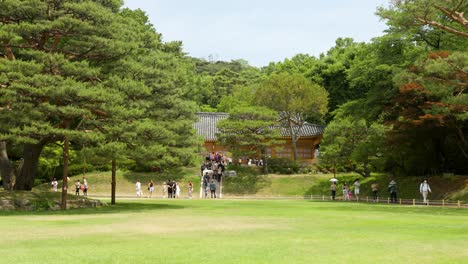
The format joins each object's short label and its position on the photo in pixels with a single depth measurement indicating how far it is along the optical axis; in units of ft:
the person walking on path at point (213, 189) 124.57
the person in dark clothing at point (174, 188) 127.81
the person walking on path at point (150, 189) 127.54
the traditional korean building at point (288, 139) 178.09
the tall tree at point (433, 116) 78.07
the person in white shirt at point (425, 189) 100.32
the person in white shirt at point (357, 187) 119.65
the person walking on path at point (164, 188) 132.02
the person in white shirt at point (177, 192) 127.34
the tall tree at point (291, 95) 157.69
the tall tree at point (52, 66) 65.98
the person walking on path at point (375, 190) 114.42
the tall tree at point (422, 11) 72.79
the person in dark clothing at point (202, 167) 145.61
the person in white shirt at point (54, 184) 129.20
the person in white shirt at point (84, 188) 123.24
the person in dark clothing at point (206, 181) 128.98
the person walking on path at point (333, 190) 122.21
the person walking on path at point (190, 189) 126.00
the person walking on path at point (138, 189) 125.51
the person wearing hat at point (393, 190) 108.74
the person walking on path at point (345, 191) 119.65
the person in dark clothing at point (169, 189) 126.62
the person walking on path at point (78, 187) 118.35
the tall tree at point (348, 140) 133.18
